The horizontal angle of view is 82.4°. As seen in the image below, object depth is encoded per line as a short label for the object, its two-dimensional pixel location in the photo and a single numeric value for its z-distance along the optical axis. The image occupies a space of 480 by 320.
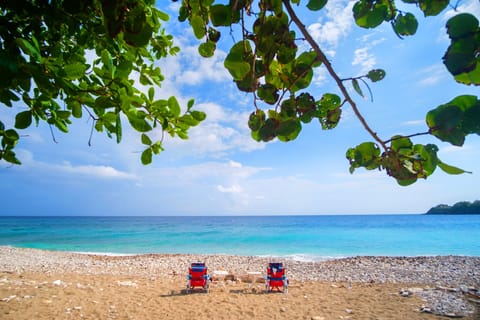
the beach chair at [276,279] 6.36
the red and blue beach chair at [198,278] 6.37
